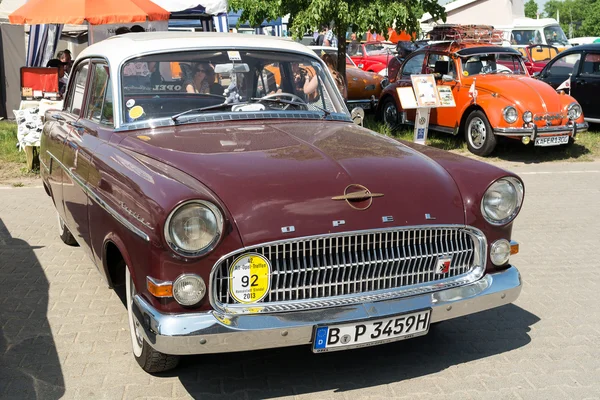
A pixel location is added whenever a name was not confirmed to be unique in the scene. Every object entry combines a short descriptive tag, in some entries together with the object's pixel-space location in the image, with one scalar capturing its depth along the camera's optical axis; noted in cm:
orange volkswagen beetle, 1096
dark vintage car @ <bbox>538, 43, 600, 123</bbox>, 1288
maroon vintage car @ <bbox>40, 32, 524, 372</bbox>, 336
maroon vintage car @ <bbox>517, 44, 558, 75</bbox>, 2041
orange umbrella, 1098
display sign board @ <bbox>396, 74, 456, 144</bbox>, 1112
